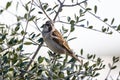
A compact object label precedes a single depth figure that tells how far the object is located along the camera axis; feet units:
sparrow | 21.63
